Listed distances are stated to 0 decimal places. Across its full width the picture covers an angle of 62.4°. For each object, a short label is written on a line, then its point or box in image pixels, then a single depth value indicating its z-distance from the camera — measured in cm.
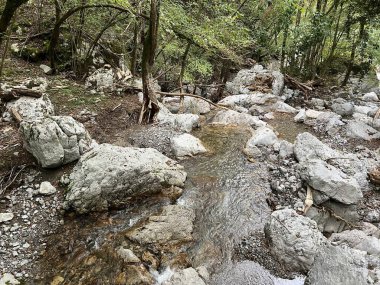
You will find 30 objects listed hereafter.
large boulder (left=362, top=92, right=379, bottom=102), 1554
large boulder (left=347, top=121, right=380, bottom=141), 1016
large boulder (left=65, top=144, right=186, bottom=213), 544
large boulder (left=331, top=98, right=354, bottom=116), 1266
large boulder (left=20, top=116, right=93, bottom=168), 591
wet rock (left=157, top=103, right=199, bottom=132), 925
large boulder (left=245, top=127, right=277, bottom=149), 861
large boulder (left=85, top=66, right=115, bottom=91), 1031
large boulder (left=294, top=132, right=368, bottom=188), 747
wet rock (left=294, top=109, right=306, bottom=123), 1163
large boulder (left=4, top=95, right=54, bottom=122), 716
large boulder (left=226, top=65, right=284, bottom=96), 1482
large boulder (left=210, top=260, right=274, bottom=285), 468
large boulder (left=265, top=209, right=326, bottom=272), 485
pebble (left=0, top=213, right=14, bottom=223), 502
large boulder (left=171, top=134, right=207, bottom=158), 783
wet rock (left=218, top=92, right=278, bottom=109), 1332
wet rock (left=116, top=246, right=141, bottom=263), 467
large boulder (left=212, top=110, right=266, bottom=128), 1053
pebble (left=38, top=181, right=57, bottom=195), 563
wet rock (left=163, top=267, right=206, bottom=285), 435
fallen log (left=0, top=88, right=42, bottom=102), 727
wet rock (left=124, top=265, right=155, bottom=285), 437
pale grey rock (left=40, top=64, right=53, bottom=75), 1045
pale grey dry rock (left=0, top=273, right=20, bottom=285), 415
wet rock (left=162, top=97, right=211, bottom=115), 1204
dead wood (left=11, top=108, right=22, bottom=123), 697
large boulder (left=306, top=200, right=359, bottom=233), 609
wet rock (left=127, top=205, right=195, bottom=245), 511
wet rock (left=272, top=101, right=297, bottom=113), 1259
